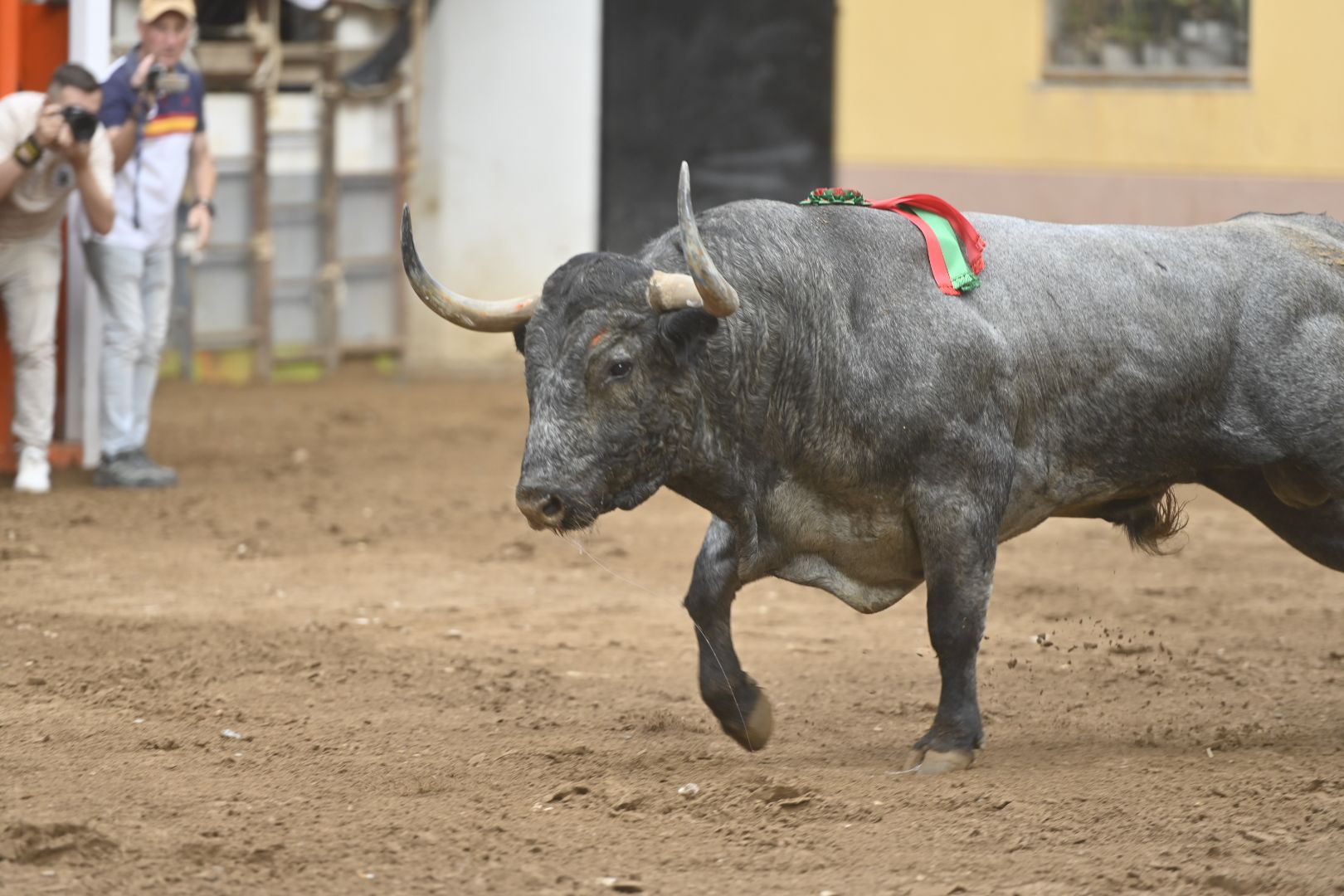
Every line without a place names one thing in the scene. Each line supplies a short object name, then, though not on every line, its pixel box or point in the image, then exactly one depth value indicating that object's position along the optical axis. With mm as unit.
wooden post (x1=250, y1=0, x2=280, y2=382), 25016
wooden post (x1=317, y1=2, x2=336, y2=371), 26094
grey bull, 9906
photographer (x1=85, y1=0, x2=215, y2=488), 18203
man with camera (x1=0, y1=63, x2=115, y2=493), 16859
